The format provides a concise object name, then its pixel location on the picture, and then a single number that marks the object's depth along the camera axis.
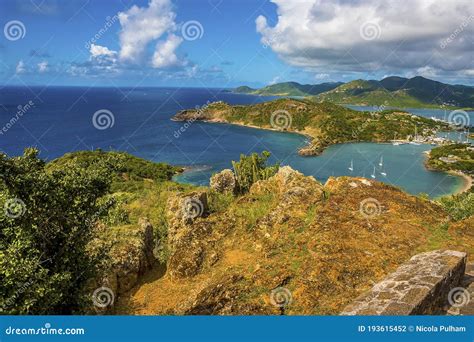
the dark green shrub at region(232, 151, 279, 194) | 28.53
